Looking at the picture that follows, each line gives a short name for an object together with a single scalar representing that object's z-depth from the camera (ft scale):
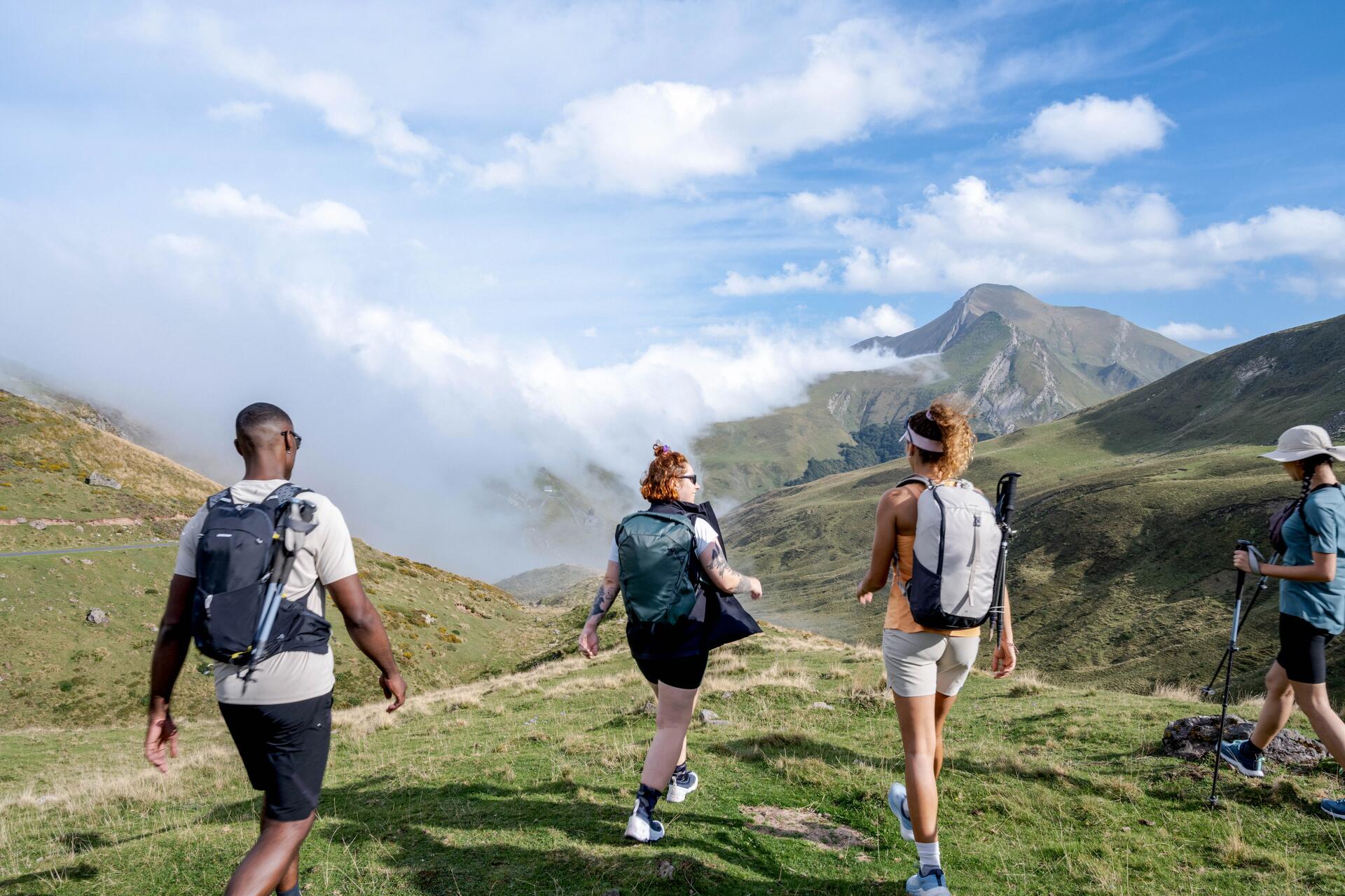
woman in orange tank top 15.02
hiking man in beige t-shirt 12.14
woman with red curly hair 16.80
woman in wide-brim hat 18.38
